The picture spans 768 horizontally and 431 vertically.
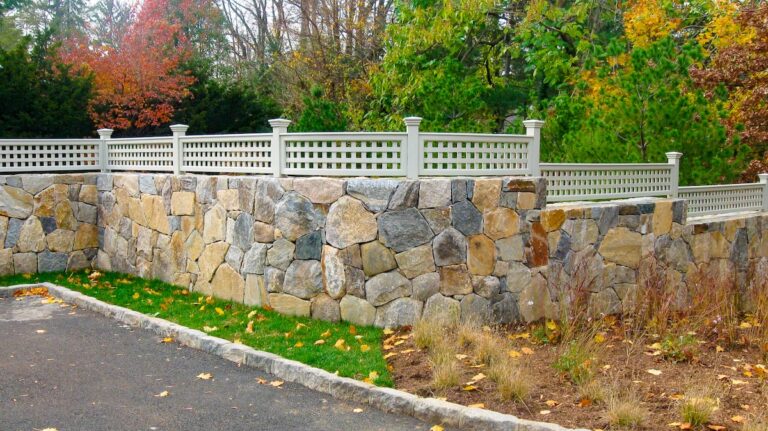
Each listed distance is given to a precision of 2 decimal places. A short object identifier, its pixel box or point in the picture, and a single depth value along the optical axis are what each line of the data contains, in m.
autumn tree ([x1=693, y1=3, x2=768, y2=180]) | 13.70
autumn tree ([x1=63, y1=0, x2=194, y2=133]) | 18.22
